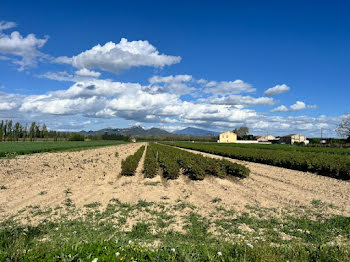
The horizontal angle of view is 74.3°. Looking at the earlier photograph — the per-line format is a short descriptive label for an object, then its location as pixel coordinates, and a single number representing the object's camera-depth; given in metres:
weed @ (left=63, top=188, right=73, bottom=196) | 9.90
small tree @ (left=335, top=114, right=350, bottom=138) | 70.90
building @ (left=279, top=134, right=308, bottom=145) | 104.57
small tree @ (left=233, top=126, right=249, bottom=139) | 164.25
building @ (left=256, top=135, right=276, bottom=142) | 125.72
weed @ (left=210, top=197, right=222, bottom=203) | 8.65
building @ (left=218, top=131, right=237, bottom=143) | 119.88
